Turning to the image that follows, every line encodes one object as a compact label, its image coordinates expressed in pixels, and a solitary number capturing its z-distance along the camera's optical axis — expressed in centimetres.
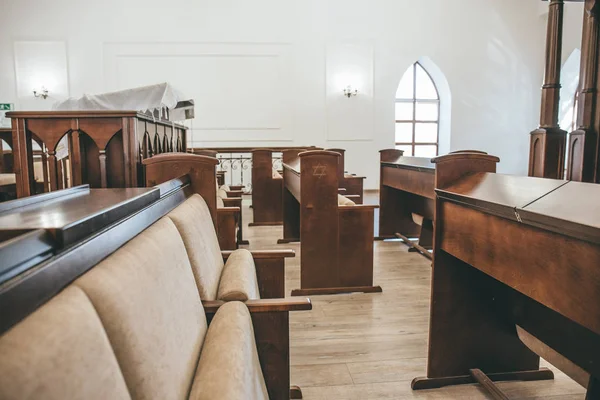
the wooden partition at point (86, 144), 259
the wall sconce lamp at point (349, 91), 934
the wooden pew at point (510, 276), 126
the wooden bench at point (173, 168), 207
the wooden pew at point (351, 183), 586
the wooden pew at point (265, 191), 598
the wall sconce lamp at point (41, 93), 886
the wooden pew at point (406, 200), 425
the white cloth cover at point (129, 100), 317
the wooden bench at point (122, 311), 55
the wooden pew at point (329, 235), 333
